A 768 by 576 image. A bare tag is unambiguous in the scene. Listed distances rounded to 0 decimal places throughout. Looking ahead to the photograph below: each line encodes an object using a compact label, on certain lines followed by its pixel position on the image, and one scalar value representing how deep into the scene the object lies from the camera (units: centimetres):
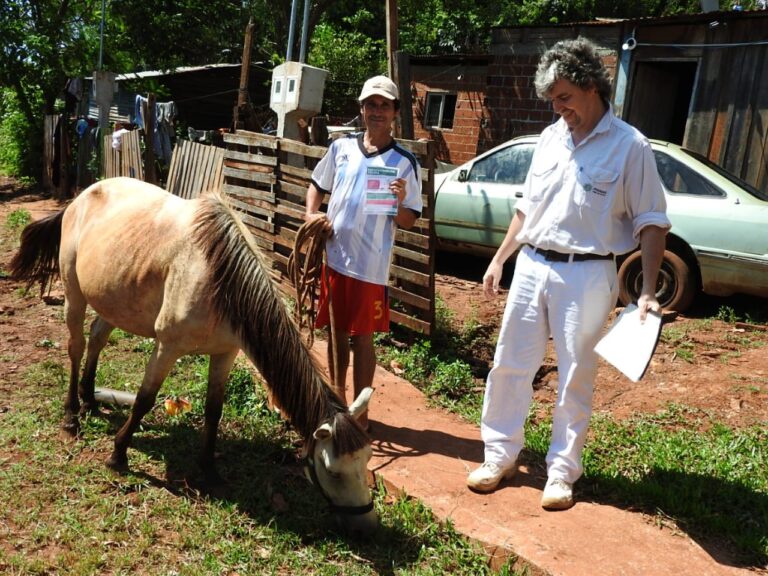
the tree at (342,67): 1781
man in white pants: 307
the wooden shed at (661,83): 907
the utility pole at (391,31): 724
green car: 628
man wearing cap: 383
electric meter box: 748
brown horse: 317
